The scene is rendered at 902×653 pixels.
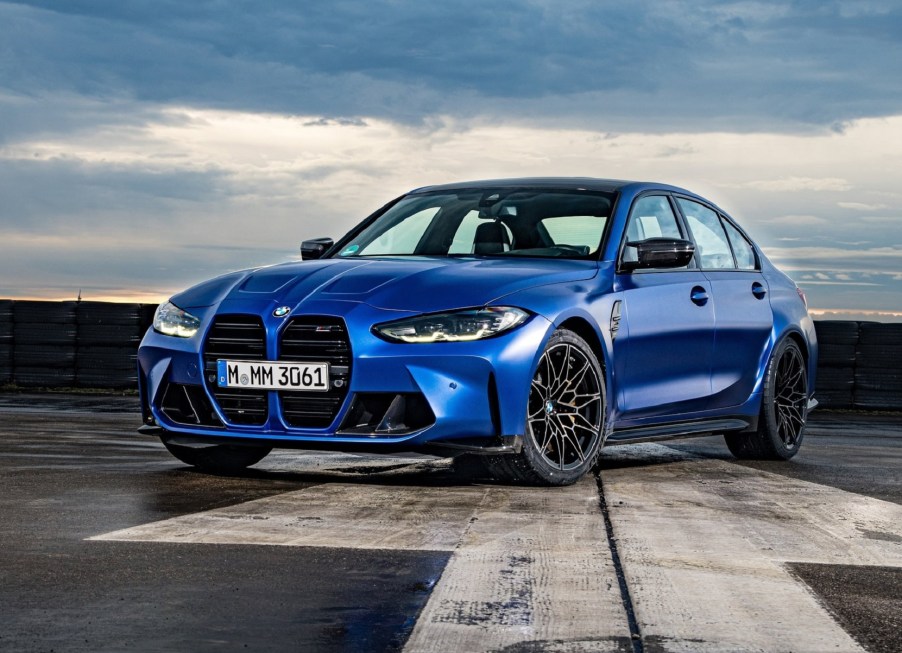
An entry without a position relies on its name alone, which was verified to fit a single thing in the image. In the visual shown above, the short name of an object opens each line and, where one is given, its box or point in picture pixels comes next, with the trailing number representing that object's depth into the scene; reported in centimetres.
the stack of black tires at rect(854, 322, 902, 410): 1612
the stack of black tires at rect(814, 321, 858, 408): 1619
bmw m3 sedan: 625
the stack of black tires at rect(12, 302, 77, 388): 1708
